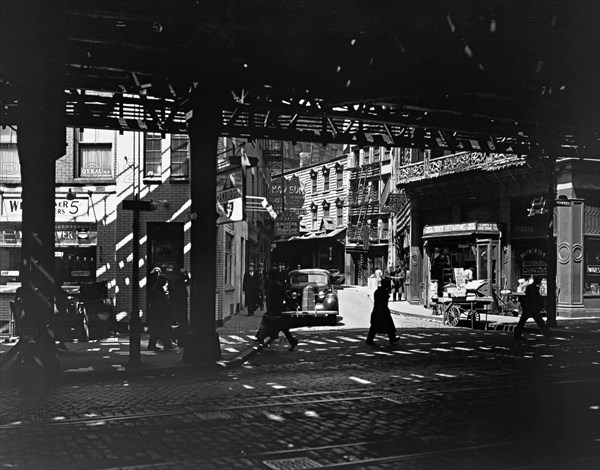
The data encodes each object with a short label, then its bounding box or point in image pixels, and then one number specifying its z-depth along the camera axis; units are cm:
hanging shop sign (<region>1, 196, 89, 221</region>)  2086
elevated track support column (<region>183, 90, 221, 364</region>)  1400
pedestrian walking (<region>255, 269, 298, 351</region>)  1711
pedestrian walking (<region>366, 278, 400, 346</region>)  1820
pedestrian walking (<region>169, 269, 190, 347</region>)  1642
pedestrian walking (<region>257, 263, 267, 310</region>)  3158
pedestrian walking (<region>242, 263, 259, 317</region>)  2917
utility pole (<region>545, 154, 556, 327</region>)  2258
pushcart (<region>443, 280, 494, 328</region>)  2466
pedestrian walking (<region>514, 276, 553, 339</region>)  1956
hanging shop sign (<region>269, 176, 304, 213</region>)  3591
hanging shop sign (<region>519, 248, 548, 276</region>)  3025
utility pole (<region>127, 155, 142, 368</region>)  1362
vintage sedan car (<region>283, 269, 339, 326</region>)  2447
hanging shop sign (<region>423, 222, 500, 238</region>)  3092
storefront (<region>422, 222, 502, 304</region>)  3073
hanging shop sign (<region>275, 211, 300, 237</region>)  3732
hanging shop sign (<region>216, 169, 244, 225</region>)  1534
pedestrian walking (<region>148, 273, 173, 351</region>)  1584
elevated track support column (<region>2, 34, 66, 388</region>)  1208
